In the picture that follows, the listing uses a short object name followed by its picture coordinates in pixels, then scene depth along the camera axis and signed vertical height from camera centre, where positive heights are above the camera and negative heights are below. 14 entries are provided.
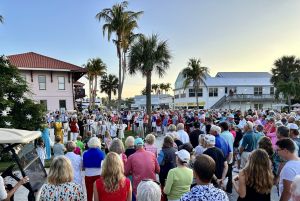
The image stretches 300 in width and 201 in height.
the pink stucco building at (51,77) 24.07 +2.69
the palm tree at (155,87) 89.36 +5.17
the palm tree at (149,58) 17.51 +3.32
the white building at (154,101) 66.60 -0.26
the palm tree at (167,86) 91.29 +5.58
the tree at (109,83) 66.17 +5.18
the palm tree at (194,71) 34.43 +4.37
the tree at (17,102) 8.10 +0.00
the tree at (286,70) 37.69 +4.72
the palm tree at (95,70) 45.40 +6.22
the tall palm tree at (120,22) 20.64 +7.16
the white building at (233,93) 43.85 +1.15
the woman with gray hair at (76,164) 4.52 -1.25
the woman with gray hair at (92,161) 4.44 -1.18
